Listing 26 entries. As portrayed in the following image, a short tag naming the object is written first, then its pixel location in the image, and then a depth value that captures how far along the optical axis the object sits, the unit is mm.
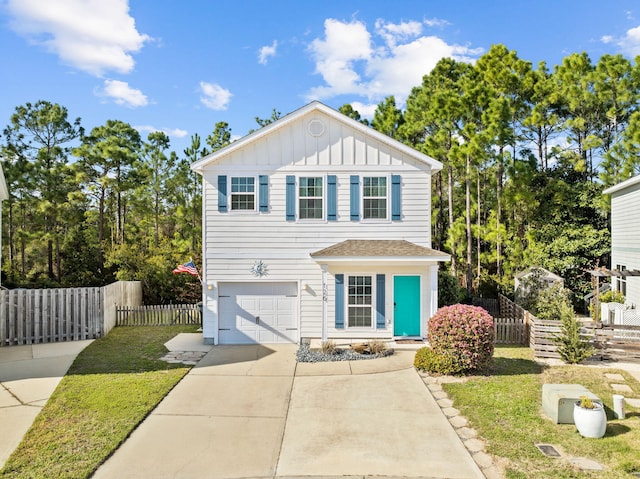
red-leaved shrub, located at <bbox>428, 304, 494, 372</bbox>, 10406
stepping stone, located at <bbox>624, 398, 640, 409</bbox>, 8586
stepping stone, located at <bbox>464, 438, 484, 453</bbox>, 6762
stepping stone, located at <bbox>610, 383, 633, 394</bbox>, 9477
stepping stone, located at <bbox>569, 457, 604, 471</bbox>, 6078
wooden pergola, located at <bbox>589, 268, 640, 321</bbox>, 15336
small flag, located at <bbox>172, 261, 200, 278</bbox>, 15195
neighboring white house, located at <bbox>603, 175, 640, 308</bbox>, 16688
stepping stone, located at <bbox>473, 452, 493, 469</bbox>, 6270
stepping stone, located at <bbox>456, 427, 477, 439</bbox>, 7246
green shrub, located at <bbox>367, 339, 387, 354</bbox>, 12680
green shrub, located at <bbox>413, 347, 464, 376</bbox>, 10469
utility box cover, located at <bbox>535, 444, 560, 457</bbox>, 6516
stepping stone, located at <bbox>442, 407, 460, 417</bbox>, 8227
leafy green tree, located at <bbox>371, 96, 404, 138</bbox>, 29641
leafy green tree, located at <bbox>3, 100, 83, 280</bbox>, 23766
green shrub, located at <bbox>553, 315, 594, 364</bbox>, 11609
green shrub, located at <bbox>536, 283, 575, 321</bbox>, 13711
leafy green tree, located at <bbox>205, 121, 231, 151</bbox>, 28391
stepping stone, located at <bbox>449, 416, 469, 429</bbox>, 7719
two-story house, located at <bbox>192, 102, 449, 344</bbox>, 14344
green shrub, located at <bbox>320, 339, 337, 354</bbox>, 12688
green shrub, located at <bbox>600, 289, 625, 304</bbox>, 17797
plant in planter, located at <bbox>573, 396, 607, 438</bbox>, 7031
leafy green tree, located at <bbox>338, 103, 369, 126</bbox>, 33341
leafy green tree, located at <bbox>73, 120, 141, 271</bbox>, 25078
